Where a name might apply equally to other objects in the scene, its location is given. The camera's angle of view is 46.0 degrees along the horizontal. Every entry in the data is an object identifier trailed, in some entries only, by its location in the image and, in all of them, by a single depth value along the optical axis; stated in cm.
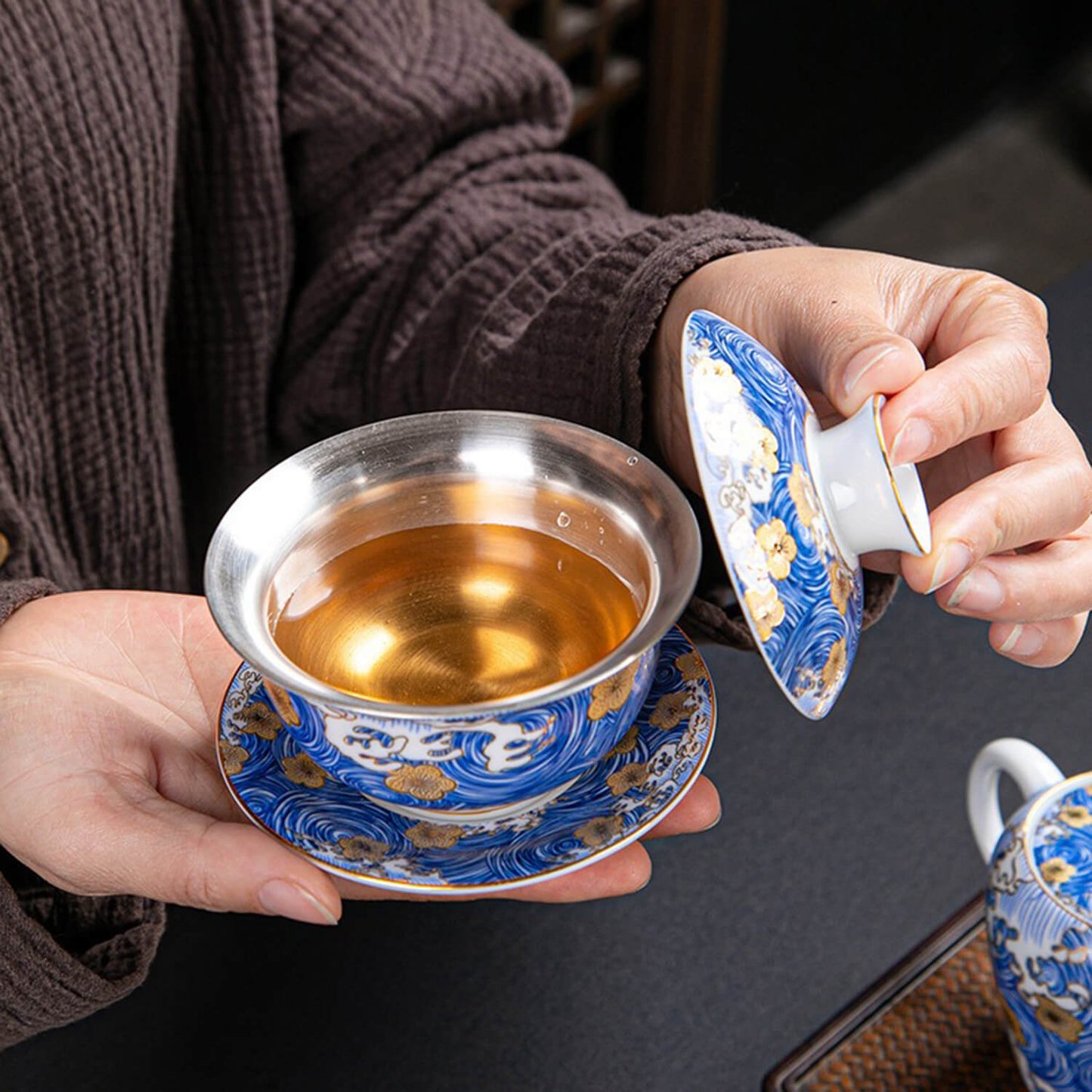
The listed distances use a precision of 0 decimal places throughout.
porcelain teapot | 52
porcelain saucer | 46
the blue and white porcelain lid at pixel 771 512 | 46
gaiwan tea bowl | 45
